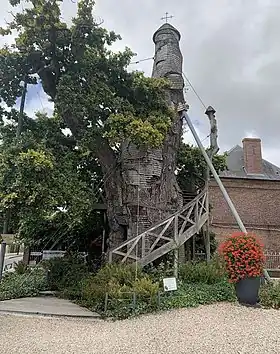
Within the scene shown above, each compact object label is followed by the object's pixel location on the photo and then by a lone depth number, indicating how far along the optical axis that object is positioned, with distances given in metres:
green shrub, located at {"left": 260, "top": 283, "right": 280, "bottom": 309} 7.83
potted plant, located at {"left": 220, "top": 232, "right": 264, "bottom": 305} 7.80
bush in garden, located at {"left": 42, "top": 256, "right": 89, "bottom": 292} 10.72
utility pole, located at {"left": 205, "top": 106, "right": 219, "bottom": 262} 12.04
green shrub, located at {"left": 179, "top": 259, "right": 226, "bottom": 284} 9.12
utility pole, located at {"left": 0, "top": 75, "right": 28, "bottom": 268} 8.77
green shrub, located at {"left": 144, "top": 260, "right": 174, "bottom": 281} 9.09
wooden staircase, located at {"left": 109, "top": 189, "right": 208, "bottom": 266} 9.23
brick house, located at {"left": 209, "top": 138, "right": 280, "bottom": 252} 20.47
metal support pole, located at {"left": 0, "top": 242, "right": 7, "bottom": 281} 8.34
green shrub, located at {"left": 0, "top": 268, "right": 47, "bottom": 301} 9.81
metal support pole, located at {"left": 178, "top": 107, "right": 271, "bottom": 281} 10.73
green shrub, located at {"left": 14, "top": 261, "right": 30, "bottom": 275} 12.57
